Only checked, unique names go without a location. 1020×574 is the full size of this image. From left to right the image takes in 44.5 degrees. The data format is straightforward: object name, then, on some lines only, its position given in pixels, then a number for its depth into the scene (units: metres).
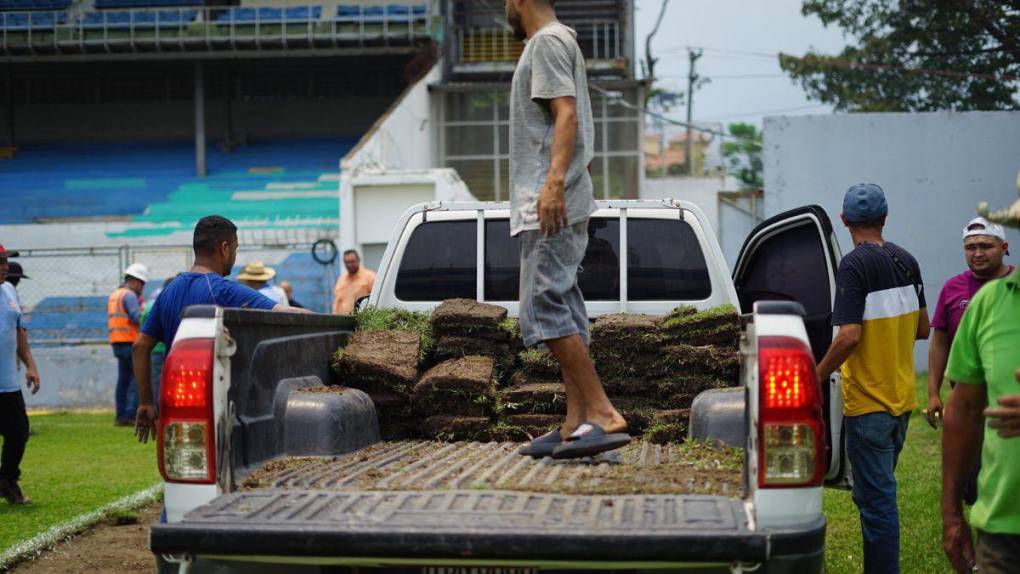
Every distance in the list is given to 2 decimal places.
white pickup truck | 3.58
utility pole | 57.38
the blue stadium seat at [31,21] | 33.19
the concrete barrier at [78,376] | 19.89
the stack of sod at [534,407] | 5.58
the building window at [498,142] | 31.77
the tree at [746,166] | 59.96
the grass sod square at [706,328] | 5.64
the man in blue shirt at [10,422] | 9.34
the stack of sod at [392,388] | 5.62
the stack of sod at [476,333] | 5.96
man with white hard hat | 16.12
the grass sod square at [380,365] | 5.55
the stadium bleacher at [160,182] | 29.00
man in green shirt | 3.29
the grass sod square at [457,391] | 5.53
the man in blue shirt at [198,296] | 5.68
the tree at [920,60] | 22.14
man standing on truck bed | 4.61
